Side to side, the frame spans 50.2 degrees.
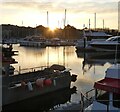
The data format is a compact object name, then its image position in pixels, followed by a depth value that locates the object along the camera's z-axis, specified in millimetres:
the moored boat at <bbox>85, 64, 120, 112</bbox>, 3519
